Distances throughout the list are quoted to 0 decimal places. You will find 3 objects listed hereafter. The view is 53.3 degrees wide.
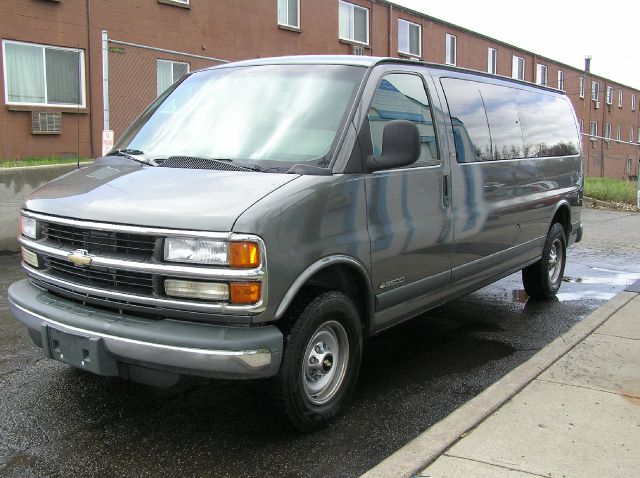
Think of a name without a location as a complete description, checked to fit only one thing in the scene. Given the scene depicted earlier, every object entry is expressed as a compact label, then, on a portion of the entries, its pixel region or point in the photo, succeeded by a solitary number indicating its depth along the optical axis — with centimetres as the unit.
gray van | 304
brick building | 1233
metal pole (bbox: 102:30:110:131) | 956
